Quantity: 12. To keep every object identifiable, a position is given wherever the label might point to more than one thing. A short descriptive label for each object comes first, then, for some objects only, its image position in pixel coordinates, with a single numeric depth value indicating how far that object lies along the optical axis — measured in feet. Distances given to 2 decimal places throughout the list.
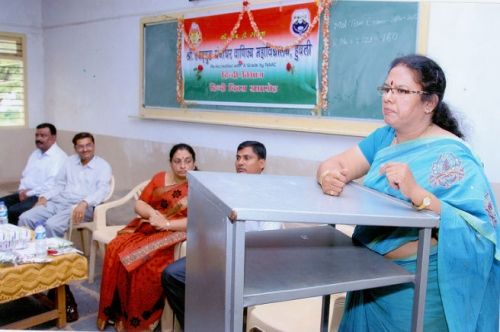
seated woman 10.03
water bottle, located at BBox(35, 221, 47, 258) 9.55
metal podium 3.26
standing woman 3.99
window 22.84
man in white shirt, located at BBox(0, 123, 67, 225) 15.72
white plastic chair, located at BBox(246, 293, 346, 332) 7.18
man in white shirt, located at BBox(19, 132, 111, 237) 13.84
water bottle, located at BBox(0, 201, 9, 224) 11.28
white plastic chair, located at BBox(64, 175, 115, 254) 13.40
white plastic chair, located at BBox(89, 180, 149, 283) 11.94
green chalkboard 9.93
